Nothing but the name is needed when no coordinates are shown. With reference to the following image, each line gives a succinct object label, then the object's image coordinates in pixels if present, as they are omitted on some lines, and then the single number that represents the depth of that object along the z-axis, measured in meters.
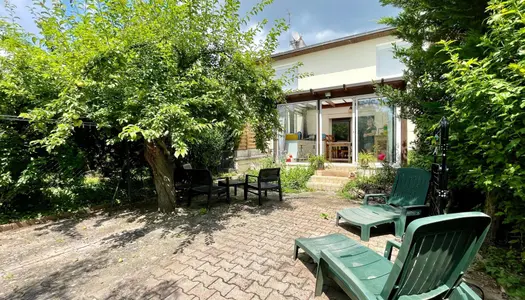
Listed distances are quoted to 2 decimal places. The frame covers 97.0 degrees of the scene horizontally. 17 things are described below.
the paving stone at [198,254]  3.41
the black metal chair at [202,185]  5.80
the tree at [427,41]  3.50
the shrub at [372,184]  6.84
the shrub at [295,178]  8.37
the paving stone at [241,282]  2.68
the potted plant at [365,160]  8.22
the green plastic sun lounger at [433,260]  1.56
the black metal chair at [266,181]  6.14
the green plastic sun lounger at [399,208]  3.92
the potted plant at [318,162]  9.12
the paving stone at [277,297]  2.47
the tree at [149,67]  3.49
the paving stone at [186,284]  2.65
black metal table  6.50
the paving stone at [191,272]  2.91
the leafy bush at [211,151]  9.88
